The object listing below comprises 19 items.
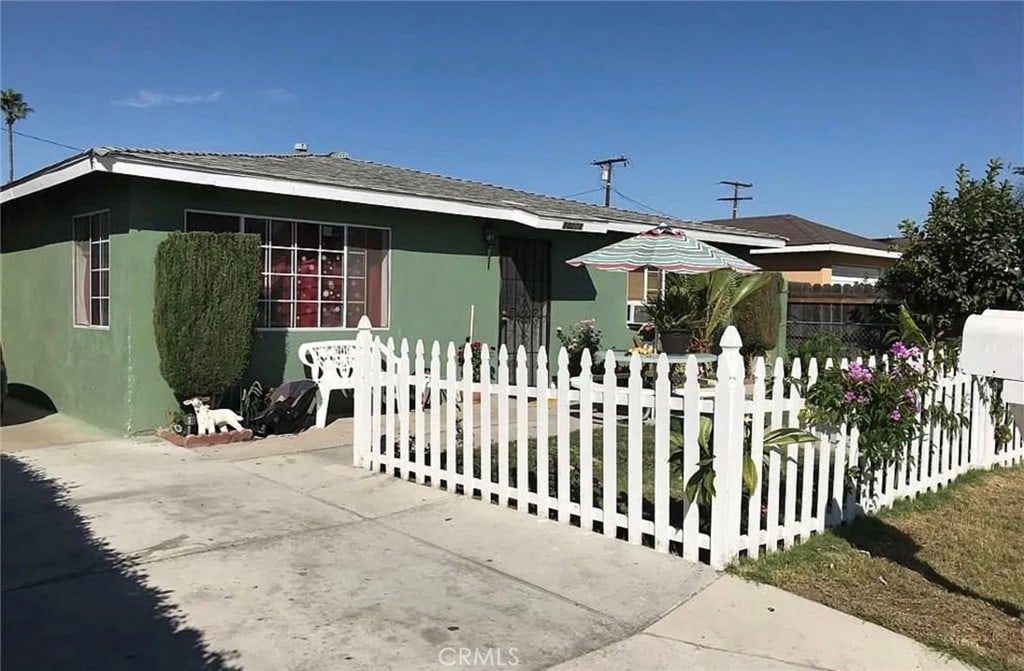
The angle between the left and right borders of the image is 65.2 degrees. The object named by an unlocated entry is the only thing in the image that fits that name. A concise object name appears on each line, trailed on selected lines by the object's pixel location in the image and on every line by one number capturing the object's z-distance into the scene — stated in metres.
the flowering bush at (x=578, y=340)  12.10
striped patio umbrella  9.16
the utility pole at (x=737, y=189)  46.81
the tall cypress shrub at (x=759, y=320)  13.95
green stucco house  8.11
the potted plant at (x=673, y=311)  10.96
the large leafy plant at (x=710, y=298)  11.63
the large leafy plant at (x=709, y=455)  4.41
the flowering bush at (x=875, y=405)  4.97
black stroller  8.19
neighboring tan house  21.81
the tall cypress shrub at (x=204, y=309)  7.70
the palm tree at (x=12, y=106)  45.66
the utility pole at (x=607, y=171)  39.38
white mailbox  3.04
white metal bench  8.84
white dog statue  7.79
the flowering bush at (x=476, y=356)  10.70
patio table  8.70
